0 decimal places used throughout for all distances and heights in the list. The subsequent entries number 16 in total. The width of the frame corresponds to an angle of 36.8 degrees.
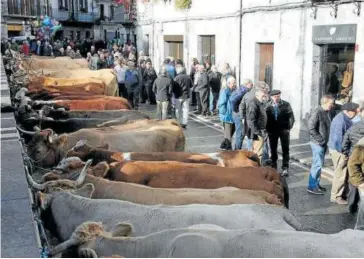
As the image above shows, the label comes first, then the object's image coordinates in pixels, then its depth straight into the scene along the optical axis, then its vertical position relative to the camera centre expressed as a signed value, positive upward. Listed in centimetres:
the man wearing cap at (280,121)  1021 -155
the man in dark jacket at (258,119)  990 -146
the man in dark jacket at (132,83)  1731 -140
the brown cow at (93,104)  1198 -142
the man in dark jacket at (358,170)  693 -168
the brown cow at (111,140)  883 -166
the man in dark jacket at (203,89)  1644 -152
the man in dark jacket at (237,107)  1128 -141
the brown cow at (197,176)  653 -167
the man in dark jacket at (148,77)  1889 -132
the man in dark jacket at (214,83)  1670 -136
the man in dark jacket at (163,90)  1477 -138
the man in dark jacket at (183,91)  1518 -145
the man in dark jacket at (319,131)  897 -153
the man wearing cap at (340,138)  837 -152
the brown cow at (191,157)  755 -164
